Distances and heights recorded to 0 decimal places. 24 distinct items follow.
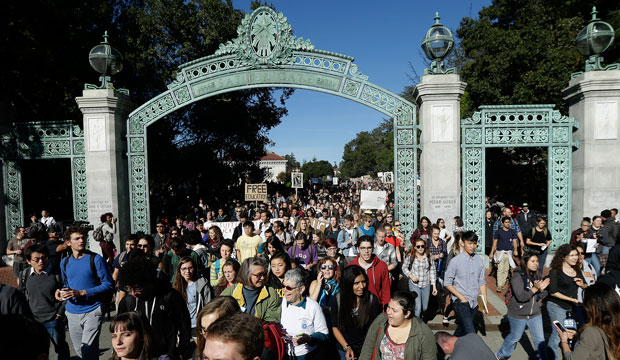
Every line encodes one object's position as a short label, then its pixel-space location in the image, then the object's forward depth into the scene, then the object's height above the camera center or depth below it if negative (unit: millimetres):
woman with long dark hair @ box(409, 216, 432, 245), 8869 -1384
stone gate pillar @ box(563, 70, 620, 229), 9383 +597
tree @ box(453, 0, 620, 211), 16641 +4605
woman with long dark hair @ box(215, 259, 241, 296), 4836 -1222
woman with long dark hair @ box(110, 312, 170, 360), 2912 -1232
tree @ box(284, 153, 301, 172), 119250 +3380
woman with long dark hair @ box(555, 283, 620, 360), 3246 -1365
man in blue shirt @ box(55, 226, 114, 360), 4680 -1409
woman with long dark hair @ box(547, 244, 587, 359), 4797 -1451
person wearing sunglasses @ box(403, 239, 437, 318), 6527 -1743
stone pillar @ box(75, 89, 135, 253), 10266 +610
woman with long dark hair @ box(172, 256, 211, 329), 4902 -1443
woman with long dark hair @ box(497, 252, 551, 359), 4973 -1763
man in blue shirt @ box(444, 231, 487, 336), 5465 -1620
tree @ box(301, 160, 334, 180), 87688 +440
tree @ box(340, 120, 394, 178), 92688 +4237
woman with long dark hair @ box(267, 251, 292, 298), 4945 -1245
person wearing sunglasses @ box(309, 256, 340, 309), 4965 -1491
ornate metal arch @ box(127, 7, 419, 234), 10297 +2415
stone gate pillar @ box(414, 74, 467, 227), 9672 +671
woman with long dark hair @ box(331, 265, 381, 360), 4246 -1534
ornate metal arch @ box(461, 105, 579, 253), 9750 +585
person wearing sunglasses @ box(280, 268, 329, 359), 3834 -1465
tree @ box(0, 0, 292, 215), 13156 +4119
